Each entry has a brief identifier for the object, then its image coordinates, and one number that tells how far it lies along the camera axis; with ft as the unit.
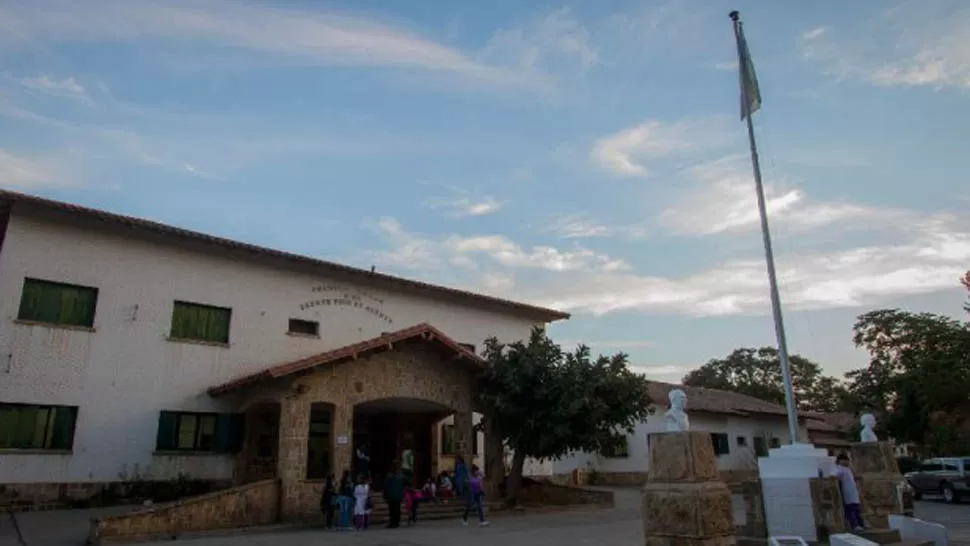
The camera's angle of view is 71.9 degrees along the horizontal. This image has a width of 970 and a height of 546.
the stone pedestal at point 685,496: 27.73
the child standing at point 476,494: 52.17
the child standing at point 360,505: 49.19
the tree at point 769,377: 181.27
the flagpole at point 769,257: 34.47
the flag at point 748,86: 41.09
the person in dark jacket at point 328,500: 49.67
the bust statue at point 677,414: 30.55
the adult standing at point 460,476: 60.11
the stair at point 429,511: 53.93
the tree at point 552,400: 61.31
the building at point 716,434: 98.84
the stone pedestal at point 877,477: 42.14
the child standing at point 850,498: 34.50
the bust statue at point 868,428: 46.90
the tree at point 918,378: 99.35
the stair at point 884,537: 31.76
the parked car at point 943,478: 77.36
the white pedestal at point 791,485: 30.53
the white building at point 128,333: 52.16
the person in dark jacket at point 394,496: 50.49
